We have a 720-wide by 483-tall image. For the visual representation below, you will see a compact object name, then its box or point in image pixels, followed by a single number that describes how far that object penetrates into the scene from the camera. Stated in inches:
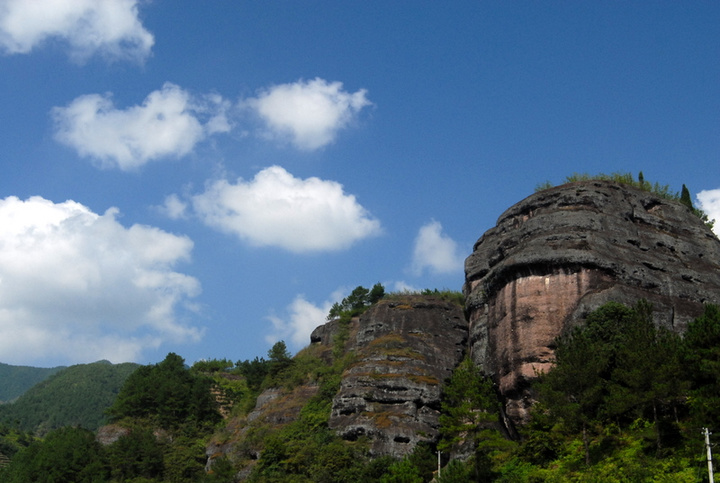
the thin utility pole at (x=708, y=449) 1256.8
